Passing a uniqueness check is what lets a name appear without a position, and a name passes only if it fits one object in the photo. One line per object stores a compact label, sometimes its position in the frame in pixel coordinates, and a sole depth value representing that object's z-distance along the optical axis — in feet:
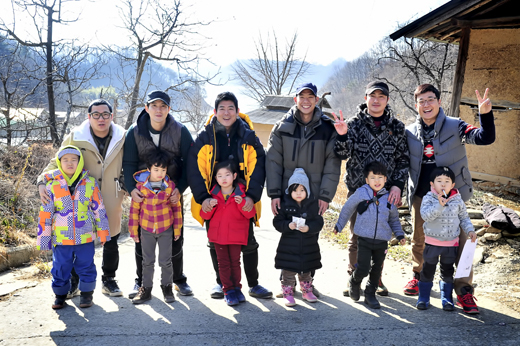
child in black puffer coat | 11.98
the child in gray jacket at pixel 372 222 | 11.76
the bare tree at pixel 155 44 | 35.60
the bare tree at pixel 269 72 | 118.34
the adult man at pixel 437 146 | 12.09
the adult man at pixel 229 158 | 12.46
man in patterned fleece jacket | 12.18
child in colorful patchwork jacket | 11.49
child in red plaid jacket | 12.10
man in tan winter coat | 12.62
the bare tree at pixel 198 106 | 79.46
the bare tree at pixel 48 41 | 28.47
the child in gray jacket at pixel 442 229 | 11.48
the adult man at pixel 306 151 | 12.35
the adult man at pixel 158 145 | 12.55
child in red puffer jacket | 12.16
